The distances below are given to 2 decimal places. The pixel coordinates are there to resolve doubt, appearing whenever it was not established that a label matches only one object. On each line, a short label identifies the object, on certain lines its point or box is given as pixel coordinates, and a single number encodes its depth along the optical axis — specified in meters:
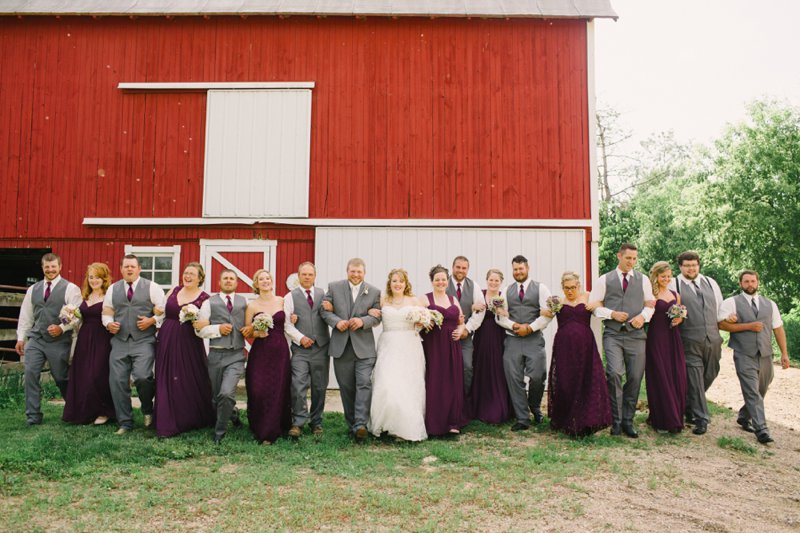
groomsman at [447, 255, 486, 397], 7.21
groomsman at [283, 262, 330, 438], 6.38
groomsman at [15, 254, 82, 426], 6.95
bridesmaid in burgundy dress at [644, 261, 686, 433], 6.64
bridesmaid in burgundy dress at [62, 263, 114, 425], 6.86
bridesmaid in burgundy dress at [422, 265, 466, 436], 6.43
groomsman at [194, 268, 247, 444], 6.23
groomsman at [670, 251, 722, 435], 6.91
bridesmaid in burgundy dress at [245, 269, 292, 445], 6.14
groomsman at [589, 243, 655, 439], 6.56
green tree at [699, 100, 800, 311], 21.12
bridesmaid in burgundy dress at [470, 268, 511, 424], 7.16
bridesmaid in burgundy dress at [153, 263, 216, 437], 6.37
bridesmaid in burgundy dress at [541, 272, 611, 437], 6.36
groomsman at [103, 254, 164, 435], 6.55
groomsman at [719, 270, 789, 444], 6.69
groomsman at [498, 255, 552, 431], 6.92
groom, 6.45
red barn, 10.41
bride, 6.16
